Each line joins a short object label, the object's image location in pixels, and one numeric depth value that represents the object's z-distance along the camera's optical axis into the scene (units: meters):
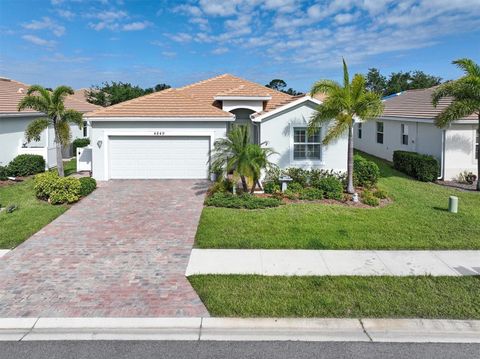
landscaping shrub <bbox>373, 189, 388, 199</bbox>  15.00
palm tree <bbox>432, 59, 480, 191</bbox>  15.76
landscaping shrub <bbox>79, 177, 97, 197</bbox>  15.34
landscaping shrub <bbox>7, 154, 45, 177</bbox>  19.59
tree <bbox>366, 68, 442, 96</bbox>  62.22
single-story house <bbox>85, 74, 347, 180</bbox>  18.41
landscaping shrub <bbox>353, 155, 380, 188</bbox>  16.66
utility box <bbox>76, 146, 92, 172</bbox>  21.34
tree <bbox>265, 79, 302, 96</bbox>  54.44
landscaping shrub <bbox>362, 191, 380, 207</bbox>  14.05
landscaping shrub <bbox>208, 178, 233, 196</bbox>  15.59
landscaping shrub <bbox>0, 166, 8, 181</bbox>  18.73
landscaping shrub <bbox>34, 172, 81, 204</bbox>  14.34
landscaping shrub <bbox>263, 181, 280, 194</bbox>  15.68
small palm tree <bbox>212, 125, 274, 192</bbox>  14.59
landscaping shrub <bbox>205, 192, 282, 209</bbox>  13.69
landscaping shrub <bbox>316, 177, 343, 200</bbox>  14.88
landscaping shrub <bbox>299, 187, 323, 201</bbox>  14.84
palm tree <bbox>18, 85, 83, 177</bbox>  17.12
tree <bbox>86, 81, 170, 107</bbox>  43.38
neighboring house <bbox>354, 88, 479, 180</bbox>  18.25
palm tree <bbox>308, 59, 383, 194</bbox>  14.46
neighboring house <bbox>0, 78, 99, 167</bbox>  19.98
